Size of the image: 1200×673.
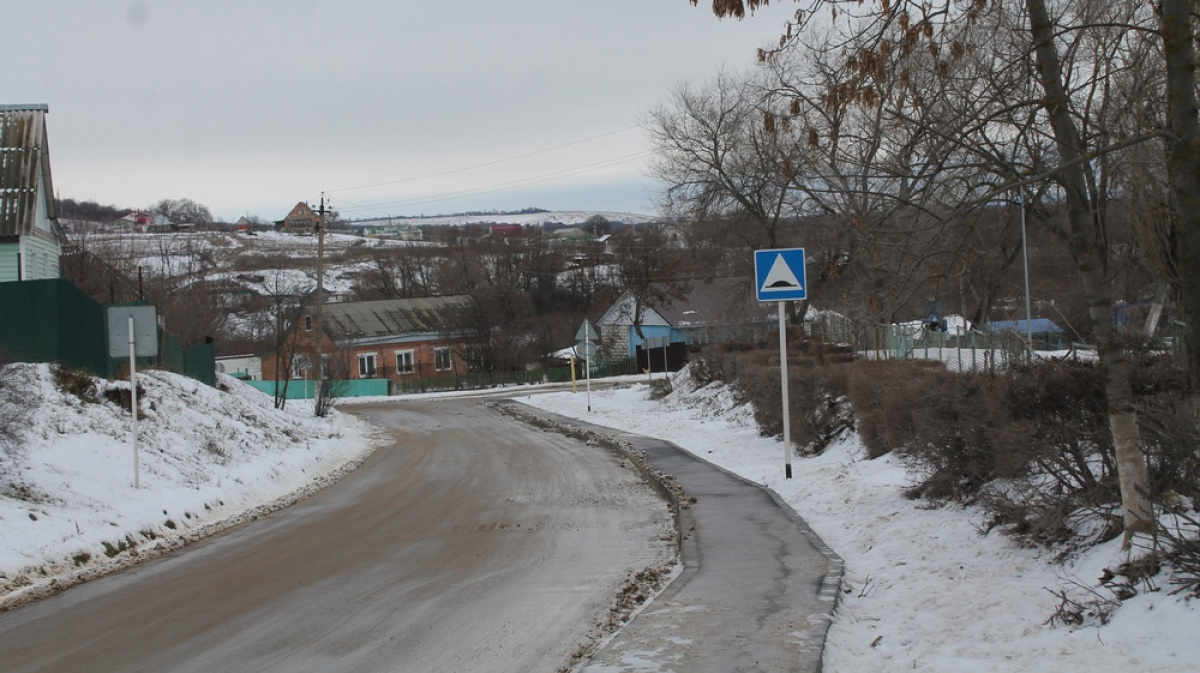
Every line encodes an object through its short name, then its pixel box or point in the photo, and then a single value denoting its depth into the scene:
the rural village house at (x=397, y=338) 80.88
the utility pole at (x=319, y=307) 44.58
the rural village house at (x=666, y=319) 75.62
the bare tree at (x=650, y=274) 78.00
